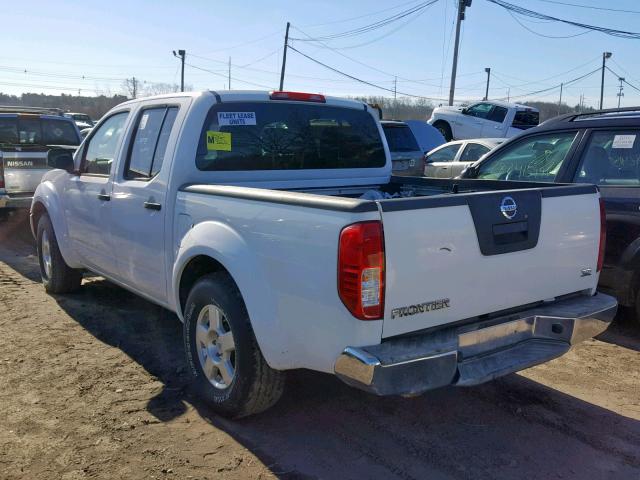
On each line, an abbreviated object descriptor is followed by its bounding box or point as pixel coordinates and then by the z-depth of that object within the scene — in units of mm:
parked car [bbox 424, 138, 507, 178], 11930
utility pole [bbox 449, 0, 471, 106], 28094
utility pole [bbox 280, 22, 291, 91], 39719
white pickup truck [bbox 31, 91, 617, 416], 2809
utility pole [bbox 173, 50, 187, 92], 49188
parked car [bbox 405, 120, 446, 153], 16375
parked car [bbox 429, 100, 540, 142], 20531
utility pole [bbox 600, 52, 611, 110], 54462
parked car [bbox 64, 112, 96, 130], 32900
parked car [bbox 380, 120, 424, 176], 12305
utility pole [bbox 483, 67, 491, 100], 63288
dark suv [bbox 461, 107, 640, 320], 5012
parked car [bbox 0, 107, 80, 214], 9273
